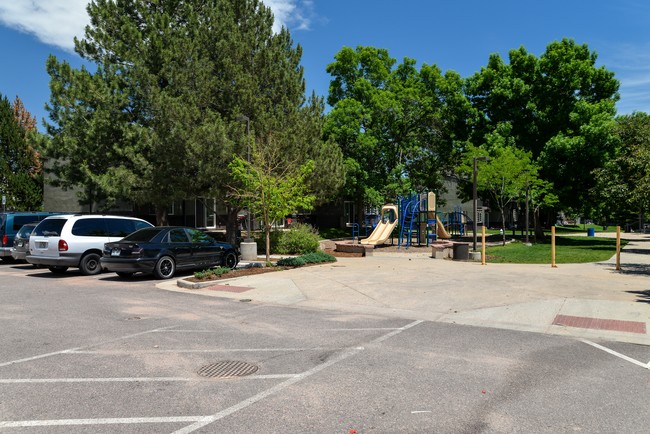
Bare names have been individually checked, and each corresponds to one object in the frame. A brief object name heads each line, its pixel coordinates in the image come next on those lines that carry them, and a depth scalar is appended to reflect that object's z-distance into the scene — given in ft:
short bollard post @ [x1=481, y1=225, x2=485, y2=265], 60.54
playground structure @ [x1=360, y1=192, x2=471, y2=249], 88.58
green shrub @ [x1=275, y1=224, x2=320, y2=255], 72.69
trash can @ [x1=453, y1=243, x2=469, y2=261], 65.81
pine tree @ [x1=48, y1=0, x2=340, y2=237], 72.38
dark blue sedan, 44.11
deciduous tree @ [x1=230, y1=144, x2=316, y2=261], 54.75
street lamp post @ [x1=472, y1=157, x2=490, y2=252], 66.24
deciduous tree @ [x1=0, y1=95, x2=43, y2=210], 126.62
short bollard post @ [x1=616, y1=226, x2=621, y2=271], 50.77
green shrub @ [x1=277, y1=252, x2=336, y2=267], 54.98
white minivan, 47.62
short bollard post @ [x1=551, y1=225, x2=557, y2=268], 55.13
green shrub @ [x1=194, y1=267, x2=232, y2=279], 43.79
